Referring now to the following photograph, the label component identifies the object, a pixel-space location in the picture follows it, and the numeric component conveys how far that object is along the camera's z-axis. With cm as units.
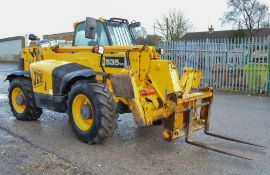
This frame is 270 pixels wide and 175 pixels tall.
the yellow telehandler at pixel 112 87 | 429
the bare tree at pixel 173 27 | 2679
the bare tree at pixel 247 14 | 3529
